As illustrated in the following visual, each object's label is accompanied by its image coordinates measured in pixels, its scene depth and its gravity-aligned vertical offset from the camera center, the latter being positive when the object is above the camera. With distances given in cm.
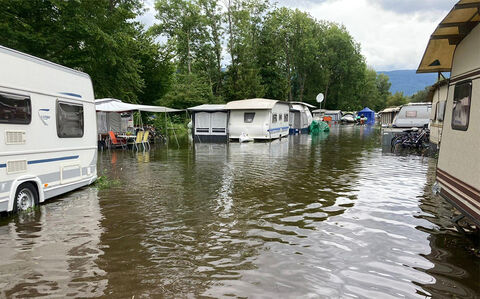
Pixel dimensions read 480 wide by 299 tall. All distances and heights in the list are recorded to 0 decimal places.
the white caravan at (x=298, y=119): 3394 -27
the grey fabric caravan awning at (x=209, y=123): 2511 -62
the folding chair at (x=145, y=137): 2016 -136
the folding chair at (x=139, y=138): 1995 -141
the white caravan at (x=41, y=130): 604 -36
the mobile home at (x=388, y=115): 4035 +40
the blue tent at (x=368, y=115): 6928 +51
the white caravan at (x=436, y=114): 1404 +20
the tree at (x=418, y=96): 8844 +586
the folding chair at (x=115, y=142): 1952 -167
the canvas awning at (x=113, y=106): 1858 +40
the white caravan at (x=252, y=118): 2417 -20
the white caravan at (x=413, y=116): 1886 +13
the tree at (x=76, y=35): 1433 +346
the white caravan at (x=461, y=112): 473 +11
